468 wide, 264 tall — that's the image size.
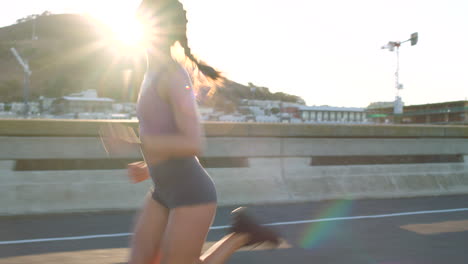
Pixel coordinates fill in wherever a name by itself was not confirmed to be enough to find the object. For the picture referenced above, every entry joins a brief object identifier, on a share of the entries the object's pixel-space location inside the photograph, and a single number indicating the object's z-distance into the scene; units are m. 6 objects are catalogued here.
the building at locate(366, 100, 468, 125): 96.94
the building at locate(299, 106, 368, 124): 89.69
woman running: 2.39
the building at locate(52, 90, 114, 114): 115.94
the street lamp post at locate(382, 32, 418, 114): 69.19
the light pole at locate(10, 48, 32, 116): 73.14
